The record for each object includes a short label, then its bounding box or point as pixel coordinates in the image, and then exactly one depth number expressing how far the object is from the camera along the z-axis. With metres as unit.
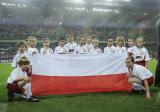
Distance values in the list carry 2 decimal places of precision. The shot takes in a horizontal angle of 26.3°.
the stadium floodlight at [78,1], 43.34
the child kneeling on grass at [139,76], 7.45
